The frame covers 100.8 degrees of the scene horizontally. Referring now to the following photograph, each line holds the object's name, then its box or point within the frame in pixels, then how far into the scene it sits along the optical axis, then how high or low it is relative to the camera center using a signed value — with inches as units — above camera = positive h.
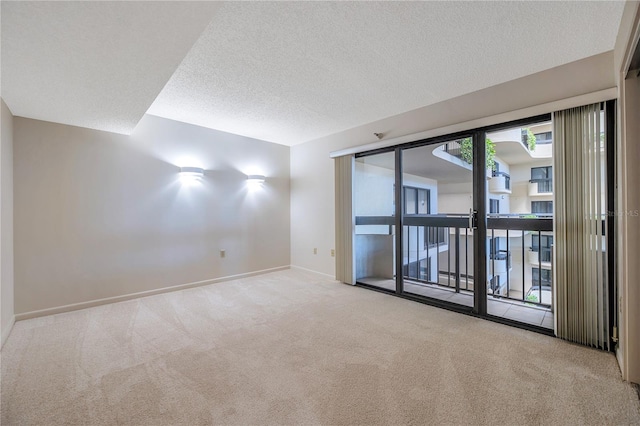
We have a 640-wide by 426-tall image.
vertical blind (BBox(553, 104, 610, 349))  81.8 -4.7
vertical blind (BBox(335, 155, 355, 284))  157.9 -3.4
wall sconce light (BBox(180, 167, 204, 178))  145.7 +24.1
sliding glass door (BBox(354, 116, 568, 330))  108.5 -1.4
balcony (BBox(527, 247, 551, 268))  136.8 -24.8
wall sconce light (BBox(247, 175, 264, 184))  174.6 +23.7
